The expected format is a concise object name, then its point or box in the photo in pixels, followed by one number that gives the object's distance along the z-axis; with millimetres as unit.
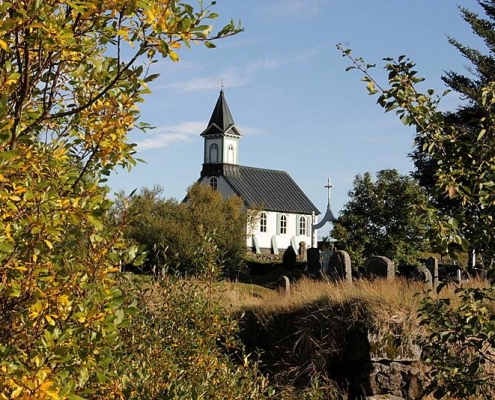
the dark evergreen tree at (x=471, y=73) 36125
